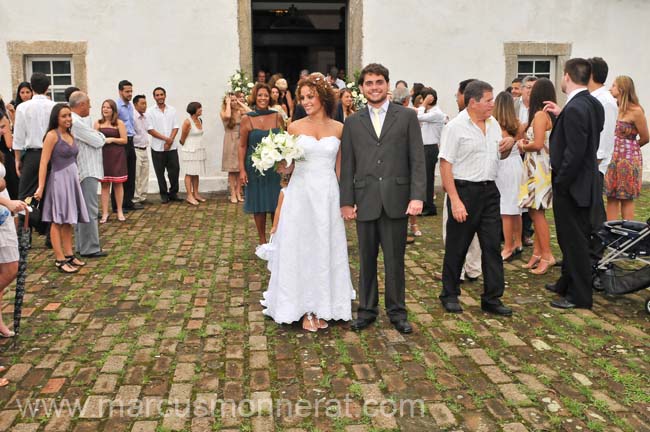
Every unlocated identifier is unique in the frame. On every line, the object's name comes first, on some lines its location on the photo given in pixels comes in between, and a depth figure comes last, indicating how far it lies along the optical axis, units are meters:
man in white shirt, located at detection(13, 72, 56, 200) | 7.81
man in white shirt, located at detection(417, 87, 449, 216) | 10.16
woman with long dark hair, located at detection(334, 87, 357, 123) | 9.83
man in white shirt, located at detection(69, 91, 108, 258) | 7.95
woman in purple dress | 7.12
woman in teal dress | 7.66
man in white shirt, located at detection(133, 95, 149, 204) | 11.56
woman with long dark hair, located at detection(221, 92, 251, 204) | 12.33
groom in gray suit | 5.12
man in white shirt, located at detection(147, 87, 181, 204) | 11.94
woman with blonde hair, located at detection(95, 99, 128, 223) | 10.13
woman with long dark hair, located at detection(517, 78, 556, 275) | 7.04
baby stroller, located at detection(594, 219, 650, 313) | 5.81
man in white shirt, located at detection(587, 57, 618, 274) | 6.78
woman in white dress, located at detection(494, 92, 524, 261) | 6.73
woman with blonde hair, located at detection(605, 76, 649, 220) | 7.09
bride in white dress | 5.33
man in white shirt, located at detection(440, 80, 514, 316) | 5.61
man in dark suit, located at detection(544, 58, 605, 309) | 5.72
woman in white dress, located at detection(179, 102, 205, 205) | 12.11
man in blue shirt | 11.16
